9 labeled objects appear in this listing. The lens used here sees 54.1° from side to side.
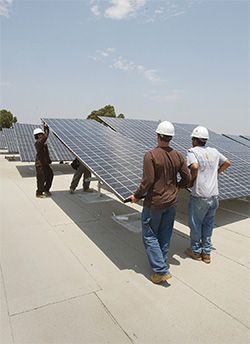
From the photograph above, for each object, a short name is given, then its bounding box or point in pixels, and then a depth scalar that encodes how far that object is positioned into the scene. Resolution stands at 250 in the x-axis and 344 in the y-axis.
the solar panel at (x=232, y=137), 15.21
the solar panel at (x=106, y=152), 4.46
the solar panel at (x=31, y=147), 12.00
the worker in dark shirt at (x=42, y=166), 7.93
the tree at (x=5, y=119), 51.75
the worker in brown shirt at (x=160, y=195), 3.37
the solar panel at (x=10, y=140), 16.82
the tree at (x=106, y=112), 44.81
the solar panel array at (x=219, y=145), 5.98
